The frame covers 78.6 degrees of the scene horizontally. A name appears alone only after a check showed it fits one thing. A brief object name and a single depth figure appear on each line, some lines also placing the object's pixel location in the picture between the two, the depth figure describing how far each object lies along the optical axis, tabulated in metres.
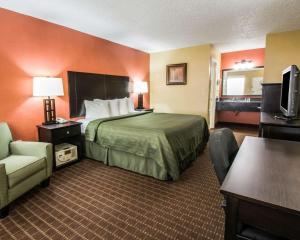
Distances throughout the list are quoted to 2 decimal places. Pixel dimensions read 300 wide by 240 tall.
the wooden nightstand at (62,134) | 2.91
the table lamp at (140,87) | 5.18
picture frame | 5.33
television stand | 2.26
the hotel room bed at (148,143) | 2.55
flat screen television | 2.28
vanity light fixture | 5.90
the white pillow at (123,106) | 4.35
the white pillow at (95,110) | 3.77
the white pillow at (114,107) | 4.10
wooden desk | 0.78
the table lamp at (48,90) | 2.86
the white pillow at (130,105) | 4.62
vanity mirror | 5.91
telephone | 3.33
